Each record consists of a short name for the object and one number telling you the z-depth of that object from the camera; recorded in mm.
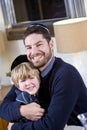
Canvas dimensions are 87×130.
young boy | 1988
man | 1885
